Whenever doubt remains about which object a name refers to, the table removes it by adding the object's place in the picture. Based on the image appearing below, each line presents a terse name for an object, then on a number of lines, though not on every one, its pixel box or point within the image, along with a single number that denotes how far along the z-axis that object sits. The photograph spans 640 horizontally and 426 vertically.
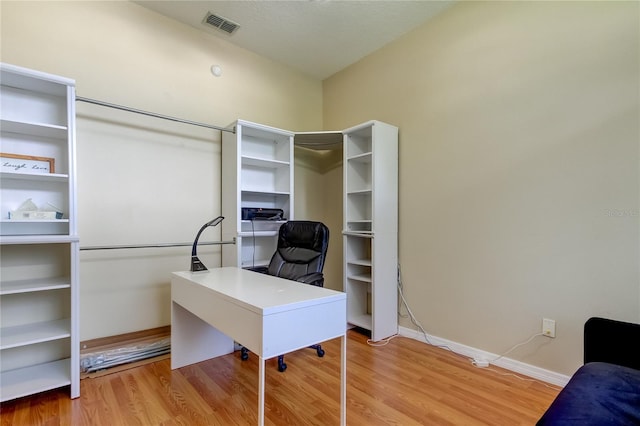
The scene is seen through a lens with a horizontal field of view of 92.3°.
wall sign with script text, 2.04
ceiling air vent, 2.82
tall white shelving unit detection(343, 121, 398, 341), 2.85
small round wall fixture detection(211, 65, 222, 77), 3.11
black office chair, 2.46
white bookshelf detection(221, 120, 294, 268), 2.89
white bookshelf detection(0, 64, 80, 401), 1.89
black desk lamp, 2.27
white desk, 1.35
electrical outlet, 2.07
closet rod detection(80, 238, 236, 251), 2.20
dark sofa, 0.95
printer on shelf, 2.97
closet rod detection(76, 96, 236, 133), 2.20
